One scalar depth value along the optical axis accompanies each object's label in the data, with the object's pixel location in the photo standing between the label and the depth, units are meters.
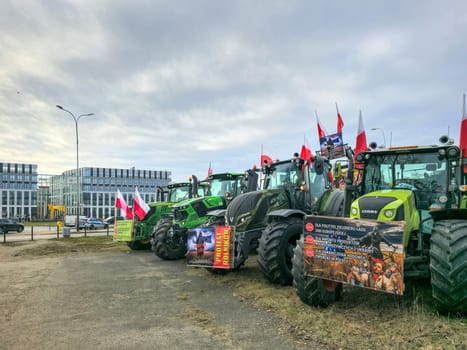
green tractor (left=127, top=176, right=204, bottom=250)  13.46
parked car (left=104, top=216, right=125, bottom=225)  44.36
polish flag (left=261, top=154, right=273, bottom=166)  8.80
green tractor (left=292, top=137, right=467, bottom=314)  4.21
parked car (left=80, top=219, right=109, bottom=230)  38.91
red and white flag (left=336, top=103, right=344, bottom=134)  15.21
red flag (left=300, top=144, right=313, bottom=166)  9.26
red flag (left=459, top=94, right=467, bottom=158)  6.78
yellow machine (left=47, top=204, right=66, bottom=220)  76.28
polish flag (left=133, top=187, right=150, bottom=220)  12.80
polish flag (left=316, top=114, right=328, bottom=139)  15.54
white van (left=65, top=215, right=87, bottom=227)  39.00
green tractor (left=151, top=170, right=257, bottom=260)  10.60
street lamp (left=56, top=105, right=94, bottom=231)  28.47
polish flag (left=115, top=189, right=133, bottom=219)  14.23
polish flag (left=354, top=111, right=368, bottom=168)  10.75
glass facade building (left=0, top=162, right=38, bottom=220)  86.50
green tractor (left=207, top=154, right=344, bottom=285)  6.48
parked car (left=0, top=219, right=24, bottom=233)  29.68
